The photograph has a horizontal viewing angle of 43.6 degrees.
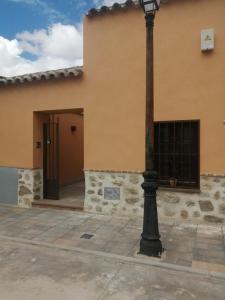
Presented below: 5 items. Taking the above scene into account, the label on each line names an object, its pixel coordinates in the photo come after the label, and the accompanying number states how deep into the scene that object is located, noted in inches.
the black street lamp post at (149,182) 196.4
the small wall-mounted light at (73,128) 488.8
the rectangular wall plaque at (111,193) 299.0
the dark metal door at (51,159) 358.0
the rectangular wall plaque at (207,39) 257.6
